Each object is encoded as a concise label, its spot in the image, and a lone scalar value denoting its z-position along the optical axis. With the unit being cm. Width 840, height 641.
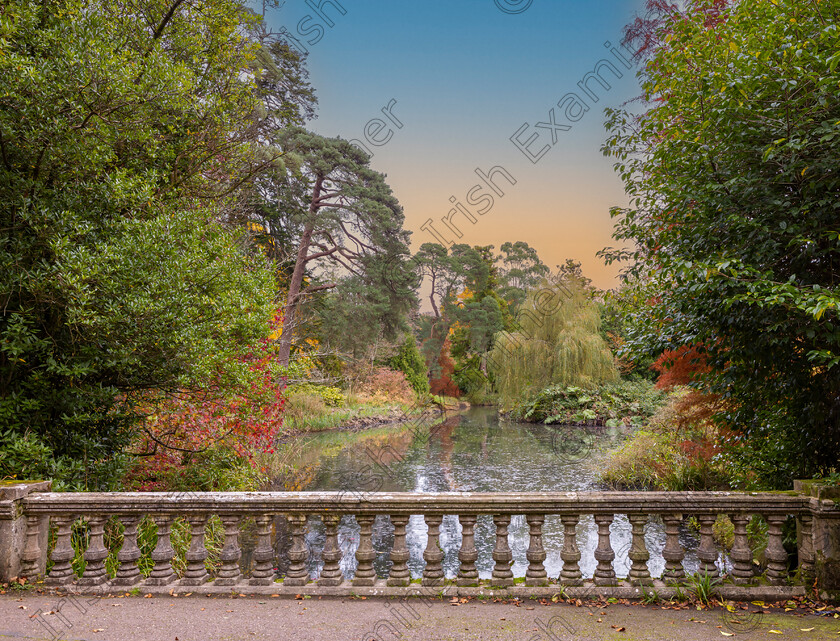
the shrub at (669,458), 848
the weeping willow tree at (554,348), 2123
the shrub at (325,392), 1824
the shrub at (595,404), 2120
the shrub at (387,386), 2489
